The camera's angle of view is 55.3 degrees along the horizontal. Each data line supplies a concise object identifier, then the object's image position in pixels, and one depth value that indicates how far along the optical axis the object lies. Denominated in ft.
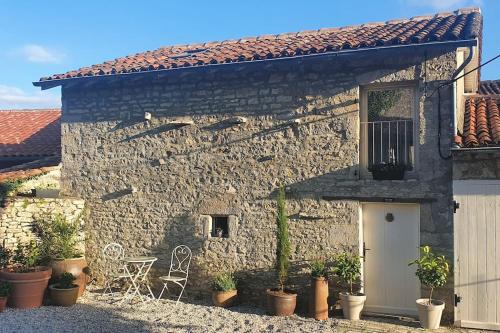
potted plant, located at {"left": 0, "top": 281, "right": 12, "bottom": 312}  23.90
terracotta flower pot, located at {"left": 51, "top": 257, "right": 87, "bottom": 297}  26.58
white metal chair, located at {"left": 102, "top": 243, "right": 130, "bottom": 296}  28.50
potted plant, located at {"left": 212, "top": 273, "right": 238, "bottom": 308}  24.89
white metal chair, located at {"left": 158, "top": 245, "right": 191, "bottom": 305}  26.91
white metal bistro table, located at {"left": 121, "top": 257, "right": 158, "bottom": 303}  26.09
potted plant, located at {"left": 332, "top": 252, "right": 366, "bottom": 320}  22.63
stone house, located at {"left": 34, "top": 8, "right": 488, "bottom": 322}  23.09
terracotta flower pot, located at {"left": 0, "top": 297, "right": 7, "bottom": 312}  23.86
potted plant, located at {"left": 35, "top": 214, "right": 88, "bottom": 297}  26.84
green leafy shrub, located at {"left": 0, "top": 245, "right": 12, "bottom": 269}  26.09
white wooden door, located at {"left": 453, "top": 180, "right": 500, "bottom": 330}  21.72
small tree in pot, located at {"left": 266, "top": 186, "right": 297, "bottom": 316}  23.39
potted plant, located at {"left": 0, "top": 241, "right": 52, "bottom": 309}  24.70
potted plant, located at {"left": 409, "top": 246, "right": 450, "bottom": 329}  21.21
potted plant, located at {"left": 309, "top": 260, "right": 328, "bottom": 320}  23.02
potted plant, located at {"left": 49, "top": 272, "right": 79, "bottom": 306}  25.41
